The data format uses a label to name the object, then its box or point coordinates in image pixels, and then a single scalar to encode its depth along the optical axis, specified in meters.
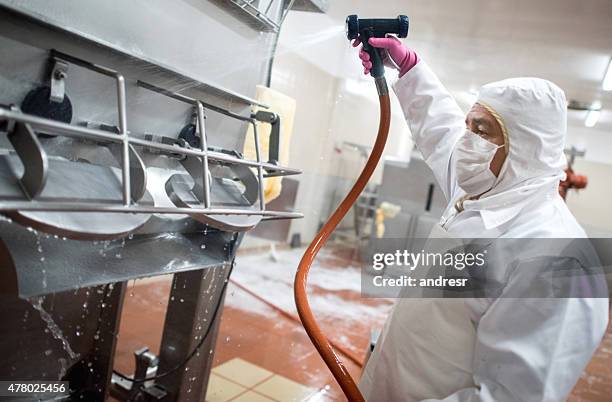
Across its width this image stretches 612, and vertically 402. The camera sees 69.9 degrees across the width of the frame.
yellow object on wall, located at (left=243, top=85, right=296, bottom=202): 1.08
